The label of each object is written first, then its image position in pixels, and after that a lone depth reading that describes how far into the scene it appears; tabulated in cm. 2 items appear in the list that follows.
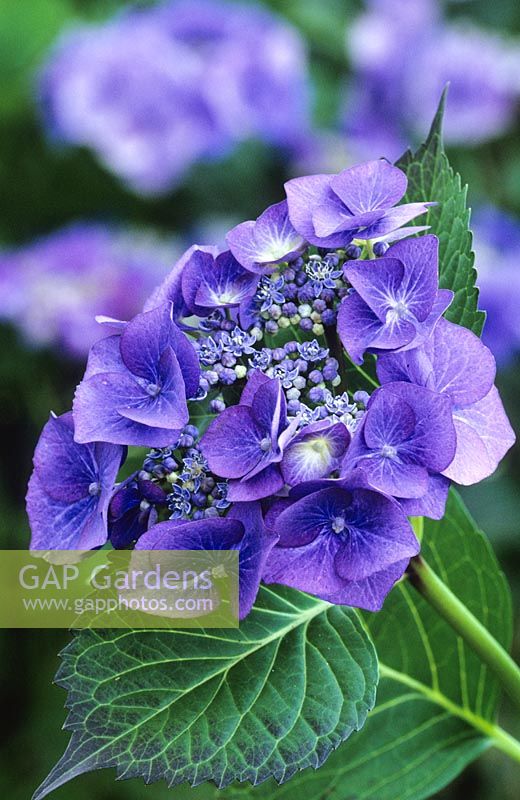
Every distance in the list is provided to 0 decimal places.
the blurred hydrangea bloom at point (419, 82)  230
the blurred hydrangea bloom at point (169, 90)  204
